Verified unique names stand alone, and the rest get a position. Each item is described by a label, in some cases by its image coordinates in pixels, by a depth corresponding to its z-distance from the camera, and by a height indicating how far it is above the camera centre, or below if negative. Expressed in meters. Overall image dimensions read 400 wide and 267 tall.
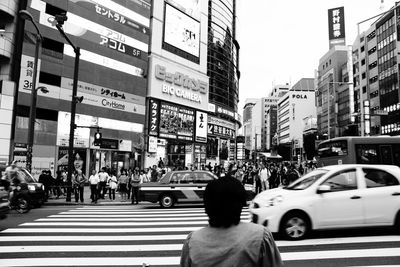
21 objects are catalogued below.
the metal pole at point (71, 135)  18.86 +1.67
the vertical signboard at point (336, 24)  50.46 +21.30
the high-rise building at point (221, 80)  65.56 +17.43
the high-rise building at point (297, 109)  140.00 +24.10
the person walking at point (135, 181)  18.98 -0.74
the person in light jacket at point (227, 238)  2.13 -0.41
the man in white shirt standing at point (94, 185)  18.94 -0.93
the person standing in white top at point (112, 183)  20.67 -0.90
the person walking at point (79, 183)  19.10 -0.85
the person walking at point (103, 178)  19.65 -0.57
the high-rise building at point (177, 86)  45.03 +11.09
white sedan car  8.03 -0.69
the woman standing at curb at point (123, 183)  20.28 -0.86
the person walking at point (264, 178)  19.58 -0.39
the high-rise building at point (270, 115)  185.38 +28.56
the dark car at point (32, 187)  14.64 -0.87
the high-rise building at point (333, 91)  93.84 +22.13
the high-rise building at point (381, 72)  61.66 +19.02
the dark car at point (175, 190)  16.05 -0.92
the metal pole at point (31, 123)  18.98 +2.22
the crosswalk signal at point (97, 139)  19.59 +1.52
